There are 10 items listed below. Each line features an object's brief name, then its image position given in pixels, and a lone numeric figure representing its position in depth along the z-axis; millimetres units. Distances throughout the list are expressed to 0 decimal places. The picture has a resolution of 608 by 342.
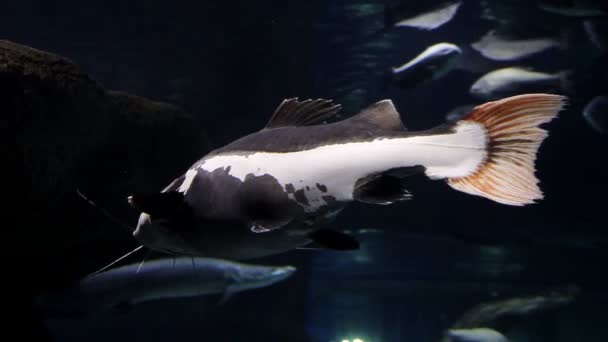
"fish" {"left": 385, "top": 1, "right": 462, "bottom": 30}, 6633
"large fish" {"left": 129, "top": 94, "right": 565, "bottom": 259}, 1584
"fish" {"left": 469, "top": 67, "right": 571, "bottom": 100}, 7801
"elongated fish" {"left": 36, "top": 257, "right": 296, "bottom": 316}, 5516
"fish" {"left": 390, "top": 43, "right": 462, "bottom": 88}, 7191
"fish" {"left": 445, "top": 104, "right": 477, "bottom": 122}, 8156
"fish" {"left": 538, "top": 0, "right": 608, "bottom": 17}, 6284
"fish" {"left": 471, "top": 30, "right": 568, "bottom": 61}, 7613
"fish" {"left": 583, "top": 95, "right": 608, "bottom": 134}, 7719
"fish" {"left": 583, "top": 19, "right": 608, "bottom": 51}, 7930
